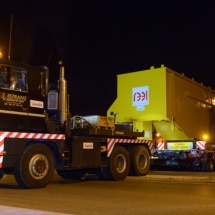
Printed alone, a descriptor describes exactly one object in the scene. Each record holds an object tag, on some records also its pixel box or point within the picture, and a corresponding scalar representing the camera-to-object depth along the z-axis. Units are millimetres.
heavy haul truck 11180
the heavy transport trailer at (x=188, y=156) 19391
